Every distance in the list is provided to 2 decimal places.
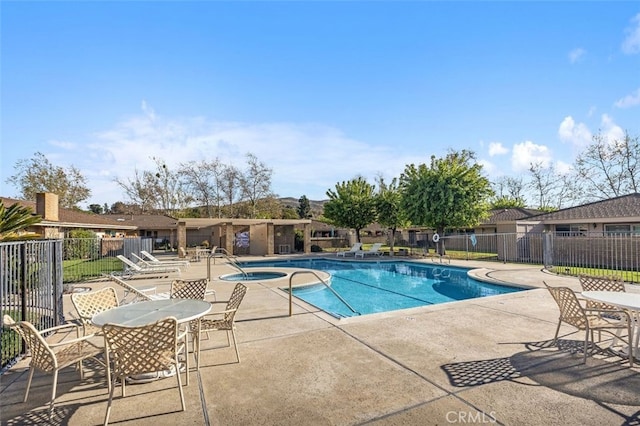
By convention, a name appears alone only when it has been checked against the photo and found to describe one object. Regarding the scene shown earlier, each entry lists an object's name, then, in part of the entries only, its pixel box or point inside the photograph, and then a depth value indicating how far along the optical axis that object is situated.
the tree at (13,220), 7.35
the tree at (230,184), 39.91
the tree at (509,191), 43.19
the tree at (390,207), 25.00
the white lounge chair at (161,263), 13.69
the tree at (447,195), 19.70
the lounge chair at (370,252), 22.25
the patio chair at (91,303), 4.41
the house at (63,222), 14.26
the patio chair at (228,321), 4.34
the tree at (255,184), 39.72
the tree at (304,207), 60.05
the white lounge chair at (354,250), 22.84
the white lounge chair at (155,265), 13.20
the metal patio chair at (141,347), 2.95
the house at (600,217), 17.08
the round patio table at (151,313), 3.57
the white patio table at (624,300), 3.86
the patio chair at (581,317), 4.00
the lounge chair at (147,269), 11.71
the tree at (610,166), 29.36
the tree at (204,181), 39.41
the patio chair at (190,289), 5.53
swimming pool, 9.96
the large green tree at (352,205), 25.84
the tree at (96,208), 53.84
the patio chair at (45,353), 3.08
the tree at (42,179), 30.34
